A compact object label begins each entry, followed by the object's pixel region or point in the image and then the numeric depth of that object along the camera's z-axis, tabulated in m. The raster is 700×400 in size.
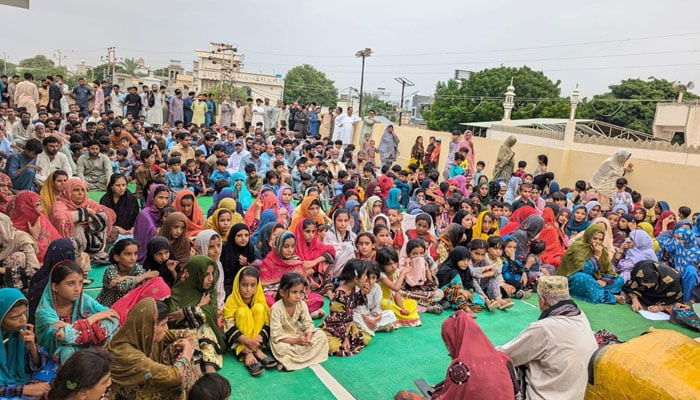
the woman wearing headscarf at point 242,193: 7.52
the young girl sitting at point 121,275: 3.37
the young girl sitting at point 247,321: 3.50
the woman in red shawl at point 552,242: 6.14
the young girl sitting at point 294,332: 3.51
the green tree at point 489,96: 39.81
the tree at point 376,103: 64.49
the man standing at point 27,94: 11.70
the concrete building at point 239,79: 52.94
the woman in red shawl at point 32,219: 4.41
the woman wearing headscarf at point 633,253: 6.03
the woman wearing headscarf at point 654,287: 5.19
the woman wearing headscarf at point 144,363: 2.48
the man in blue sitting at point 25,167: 6.14
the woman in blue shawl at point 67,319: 2.70
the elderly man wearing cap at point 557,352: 2.73
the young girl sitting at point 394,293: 4.42
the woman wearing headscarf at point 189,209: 5.25
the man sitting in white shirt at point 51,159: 6.86
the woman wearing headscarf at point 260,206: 6.30
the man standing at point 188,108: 14.02
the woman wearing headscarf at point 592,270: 5.53
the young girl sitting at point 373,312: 4.06
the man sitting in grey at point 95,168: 7.77
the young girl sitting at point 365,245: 4.78
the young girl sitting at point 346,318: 3.80
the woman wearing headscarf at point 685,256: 5.30
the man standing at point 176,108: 13.70
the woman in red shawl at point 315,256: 4.96
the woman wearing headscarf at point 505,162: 10.29
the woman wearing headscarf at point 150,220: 5.06
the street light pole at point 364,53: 24.77
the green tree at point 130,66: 57.84
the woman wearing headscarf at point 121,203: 5.46
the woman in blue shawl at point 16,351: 2.48
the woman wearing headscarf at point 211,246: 4.00
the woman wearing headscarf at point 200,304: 3.41
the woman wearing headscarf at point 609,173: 9.47
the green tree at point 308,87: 70.00
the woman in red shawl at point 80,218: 4.69
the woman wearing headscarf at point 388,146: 12.47
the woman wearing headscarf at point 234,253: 4.41
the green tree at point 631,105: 33.16
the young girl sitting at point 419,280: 4.80
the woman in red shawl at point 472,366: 2.28
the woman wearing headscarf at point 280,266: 4.41
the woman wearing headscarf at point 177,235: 4.36
